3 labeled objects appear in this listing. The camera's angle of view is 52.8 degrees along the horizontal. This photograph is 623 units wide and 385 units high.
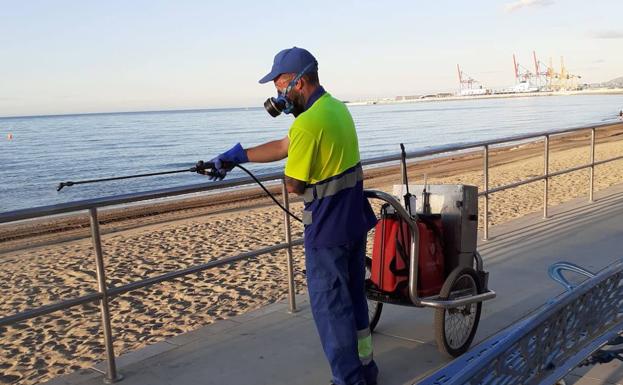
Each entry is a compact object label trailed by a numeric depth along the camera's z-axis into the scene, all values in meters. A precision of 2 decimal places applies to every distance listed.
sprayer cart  3.54
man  2.86
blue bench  1.92
